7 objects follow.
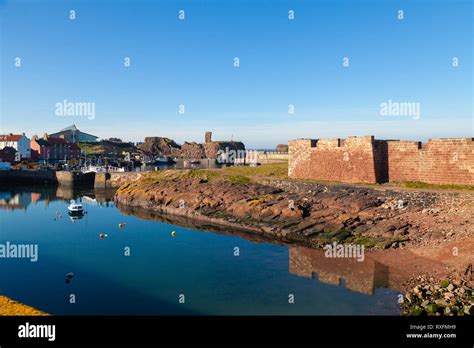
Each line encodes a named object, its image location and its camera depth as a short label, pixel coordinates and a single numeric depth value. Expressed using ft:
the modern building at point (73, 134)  544.62
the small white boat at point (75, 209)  135.28
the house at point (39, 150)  379.35
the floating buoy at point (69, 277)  68.81
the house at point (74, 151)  404.98
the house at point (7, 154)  304.30
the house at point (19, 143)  362.94
